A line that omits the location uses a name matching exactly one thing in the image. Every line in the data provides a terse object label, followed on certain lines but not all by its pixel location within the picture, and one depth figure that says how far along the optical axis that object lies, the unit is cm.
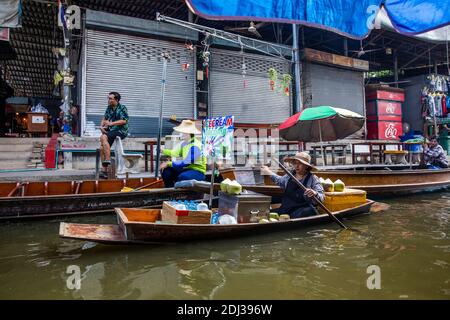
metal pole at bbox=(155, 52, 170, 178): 772
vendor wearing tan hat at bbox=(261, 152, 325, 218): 564
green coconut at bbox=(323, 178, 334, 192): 643
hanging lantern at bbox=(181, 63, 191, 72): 1238
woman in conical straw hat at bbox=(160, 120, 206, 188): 669
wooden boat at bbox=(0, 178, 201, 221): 601
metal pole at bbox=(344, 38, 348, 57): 1708
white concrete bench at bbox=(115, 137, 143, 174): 792
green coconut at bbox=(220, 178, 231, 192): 515
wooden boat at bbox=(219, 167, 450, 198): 761
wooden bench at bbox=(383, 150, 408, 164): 1388
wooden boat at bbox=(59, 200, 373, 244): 416
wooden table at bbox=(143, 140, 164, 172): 988
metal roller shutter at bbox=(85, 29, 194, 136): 1145
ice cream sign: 511
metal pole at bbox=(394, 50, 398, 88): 1976
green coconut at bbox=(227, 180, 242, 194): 501
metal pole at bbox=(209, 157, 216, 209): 535
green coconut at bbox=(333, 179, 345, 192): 660
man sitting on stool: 764
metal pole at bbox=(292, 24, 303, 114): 1365
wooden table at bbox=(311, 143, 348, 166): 1249
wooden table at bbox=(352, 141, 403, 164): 1312
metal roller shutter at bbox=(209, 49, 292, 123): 1376
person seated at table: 1153
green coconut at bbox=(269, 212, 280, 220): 557
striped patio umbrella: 856
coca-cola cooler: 1908
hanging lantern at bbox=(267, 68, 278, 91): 1380
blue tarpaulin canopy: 331
